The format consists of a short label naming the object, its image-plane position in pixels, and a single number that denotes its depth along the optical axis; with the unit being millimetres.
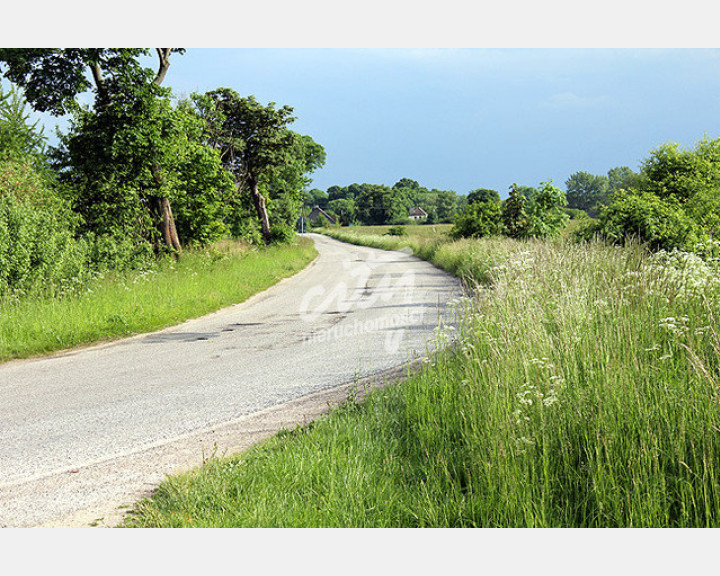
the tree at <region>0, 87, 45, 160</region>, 19094
